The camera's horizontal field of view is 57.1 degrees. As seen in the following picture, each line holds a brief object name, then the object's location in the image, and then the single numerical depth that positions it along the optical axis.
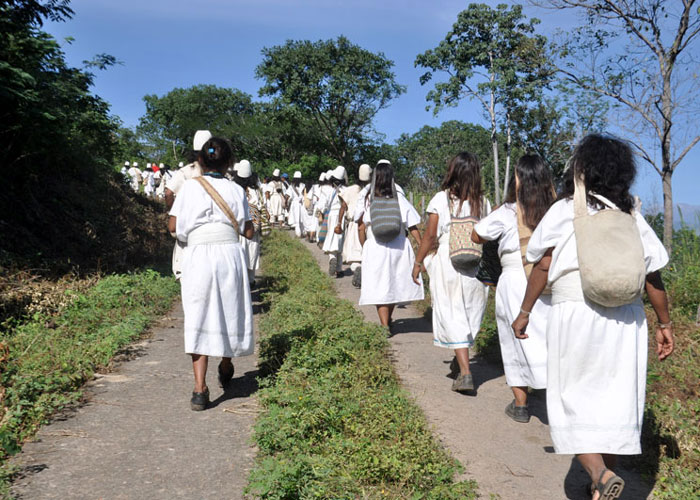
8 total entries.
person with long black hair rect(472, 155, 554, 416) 4.68
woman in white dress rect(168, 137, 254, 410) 5.05
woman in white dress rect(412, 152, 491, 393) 5.71
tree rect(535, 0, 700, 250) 10.77
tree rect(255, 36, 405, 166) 40.06
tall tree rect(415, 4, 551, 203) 33.62
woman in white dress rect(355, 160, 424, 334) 7.67
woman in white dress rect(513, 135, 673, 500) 3.31
